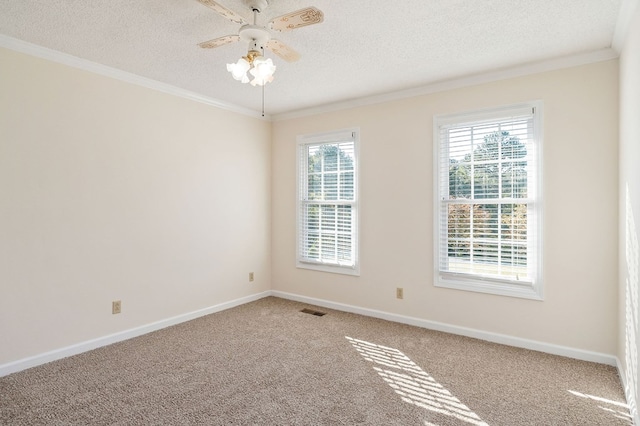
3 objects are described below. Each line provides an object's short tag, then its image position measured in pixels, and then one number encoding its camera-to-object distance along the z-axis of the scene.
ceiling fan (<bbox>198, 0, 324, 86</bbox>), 1.94
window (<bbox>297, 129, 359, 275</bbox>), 4.35
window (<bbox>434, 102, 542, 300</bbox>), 3.18
